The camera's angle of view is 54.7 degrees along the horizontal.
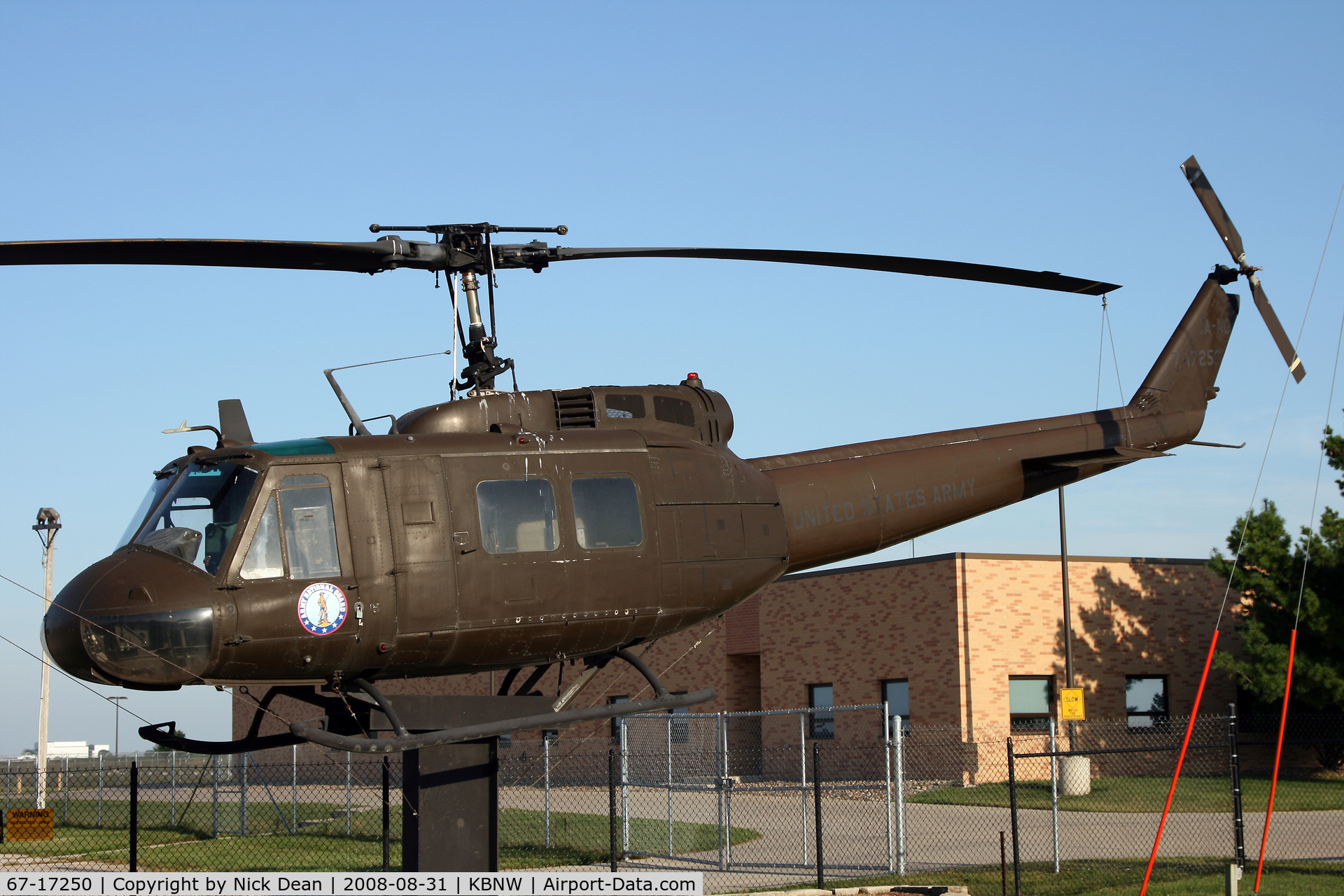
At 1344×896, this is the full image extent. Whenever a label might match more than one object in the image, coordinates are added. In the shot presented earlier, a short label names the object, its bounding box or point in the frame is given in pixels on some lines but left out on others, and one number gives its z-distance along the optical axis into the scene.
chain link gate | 18.23
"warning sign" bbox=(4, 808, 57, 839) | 21.94
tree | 27.83
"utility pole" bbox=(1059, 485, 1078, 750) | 28.67
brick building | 30.52
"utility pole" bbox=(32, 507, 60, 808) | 23.45
